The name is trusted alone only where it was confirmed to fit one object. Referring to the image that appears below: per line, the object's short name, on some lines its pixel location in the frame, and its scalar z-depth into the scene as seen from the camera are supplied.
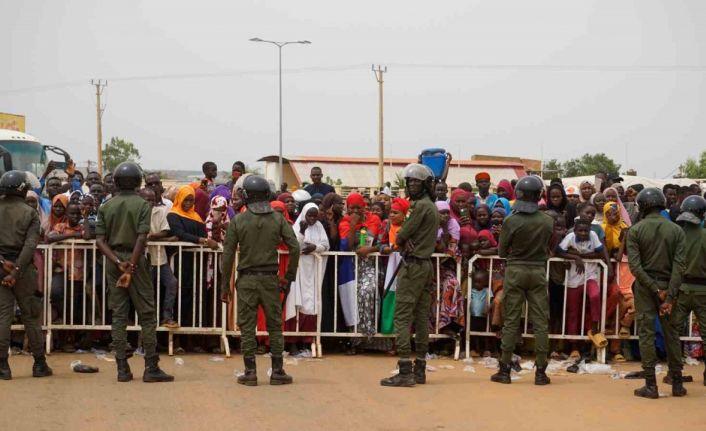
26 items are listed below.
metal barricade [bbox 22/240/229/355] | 11.05
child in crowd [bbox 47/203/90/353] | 11.05
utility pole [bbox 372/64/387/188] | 44.16
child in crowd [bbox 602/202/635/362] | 11.25
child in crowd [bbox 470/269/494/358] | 11.33
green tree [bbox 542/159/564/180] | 71.57
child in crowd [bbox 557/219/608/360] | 11.12
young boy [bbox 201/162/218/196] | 14.28
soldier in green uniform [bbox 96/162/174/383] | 9.31
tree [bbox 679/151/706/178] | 58.97
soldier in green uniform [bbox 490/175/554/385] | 9.66
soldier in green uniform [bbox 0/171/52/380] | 9.32
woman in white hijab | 11.39
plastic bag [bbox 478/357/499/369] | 10.88
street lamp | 44.09
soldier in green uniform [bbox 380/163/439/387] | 9.48
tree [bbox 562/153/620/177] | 65.75
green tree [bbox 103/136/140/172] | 78.25
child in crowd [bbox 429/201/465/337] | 11.33
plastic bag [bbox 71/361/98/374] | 9.88
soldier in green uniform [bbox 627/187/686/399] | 9.03
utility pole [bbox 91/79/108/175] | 48.75
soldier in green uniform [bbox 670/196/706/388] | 9.39
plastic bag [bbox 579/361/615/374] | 10.62
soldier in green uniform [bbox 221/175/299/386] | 9.28
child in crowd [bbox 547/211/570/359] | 11.28
